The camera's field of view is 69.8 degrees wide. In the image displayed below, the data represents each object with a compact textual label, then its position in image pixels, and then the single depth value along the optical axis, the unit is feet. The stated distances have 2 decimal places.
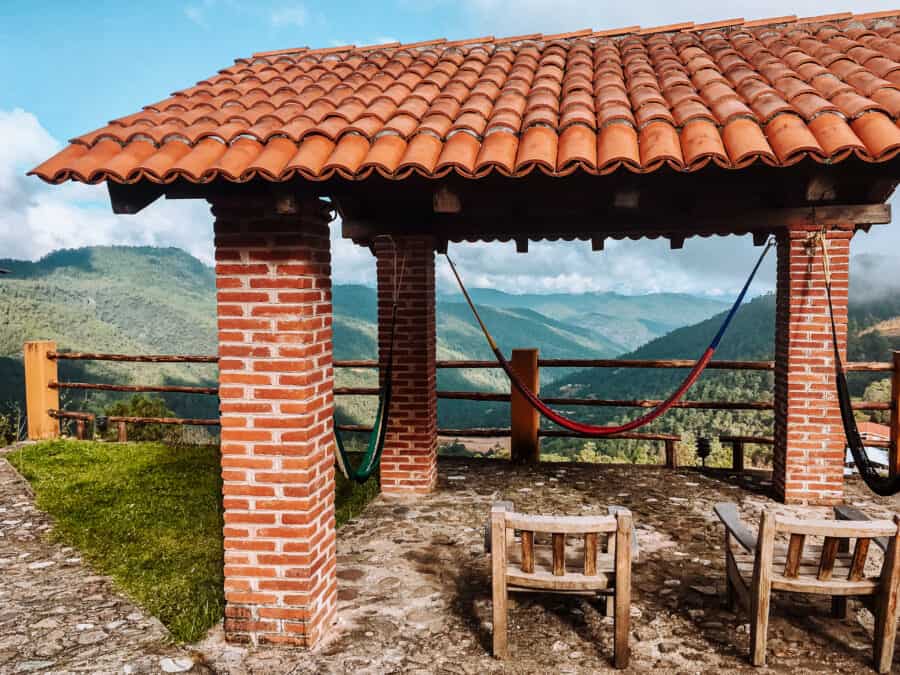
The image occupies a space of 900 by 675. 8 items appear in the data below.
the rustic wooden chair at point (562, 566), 9.48
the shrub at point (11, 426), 28.63
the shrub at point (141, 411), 33.78
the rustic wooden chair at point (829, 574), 9.24
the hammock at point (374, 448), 12.81
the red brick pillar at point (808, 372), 17.21
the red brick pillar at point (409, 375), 19.15
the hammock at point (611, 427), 16.14
